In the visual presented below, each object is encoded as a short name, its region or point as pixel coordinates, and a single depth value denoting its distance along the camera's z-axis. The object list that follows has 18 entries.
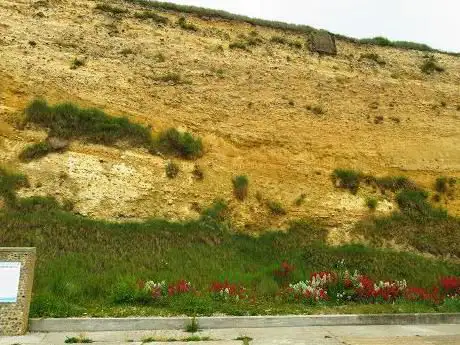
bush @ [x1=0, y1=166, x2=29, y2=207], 12.96
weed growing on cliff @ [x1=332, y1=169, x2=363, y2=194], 16.52
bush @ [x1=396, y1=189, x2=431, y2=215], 16.52
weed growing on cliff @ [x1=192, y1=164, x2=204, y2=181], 15.23
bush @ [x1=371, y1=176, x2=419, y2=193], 16.94
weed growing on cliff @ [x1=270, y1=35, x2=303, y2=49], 19.95
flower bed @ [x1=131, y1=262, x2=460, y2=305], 10.98
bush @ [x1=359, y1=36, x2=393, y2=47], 21.52
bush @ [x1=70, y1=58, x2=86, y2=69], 16.52
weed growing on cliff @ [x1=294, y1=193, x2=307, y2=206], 15.69
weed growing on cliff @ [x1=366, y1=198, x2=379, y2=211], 16.14
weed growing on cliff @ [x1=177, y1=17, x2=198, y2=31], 19.06
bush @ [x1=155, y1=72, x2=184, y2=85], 17.27
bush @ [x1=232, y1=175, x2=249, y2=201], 15.29
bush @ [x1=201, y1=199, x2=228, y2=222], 14.46
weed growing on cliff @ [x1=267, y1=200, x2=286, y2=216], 15.33
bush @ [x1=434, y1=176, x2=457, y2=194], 17.44
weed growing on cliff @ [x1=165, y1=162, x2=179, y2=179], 14.92
